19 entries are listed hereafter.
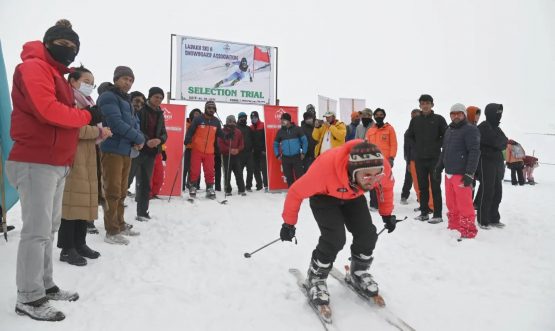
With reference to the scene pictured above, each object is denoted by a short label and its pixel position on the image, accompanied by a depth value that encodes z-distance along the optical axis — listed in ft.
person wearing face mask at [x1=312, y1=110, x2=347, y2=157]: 26.81
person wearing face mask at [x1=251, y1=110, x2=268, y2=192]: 31.30
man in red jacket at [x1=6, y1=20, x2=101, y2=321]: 7.82
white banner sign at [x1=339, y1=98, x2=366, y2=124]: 36.94
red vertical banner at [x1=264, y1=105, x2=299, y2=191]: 30.22
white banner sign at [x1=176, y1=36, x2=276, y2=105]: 31.78
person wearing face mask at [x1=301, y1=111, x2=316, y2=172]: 29.09
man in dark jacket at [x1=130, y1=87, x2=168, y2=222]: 18.24
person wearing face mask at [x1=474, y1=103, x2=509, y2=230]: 19.17
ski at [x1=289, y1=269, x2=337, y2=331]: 9.17
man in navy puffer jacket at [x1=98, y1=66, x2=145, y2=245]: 13.82
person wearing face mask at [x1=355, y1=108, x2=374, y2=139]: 25.88
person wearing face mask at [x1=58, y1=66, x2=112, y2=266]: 11.55
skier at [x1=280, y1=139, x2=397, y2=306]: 9.14
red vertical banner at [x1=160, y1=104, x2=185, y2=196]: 26.35
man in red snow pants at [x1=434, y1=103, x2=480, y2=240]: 17.10
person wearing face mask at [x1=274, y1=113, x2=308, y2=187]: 28.04
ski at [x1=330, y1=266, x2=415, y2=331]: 9.26
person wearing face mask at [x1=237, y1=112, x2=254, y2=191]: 29.86
